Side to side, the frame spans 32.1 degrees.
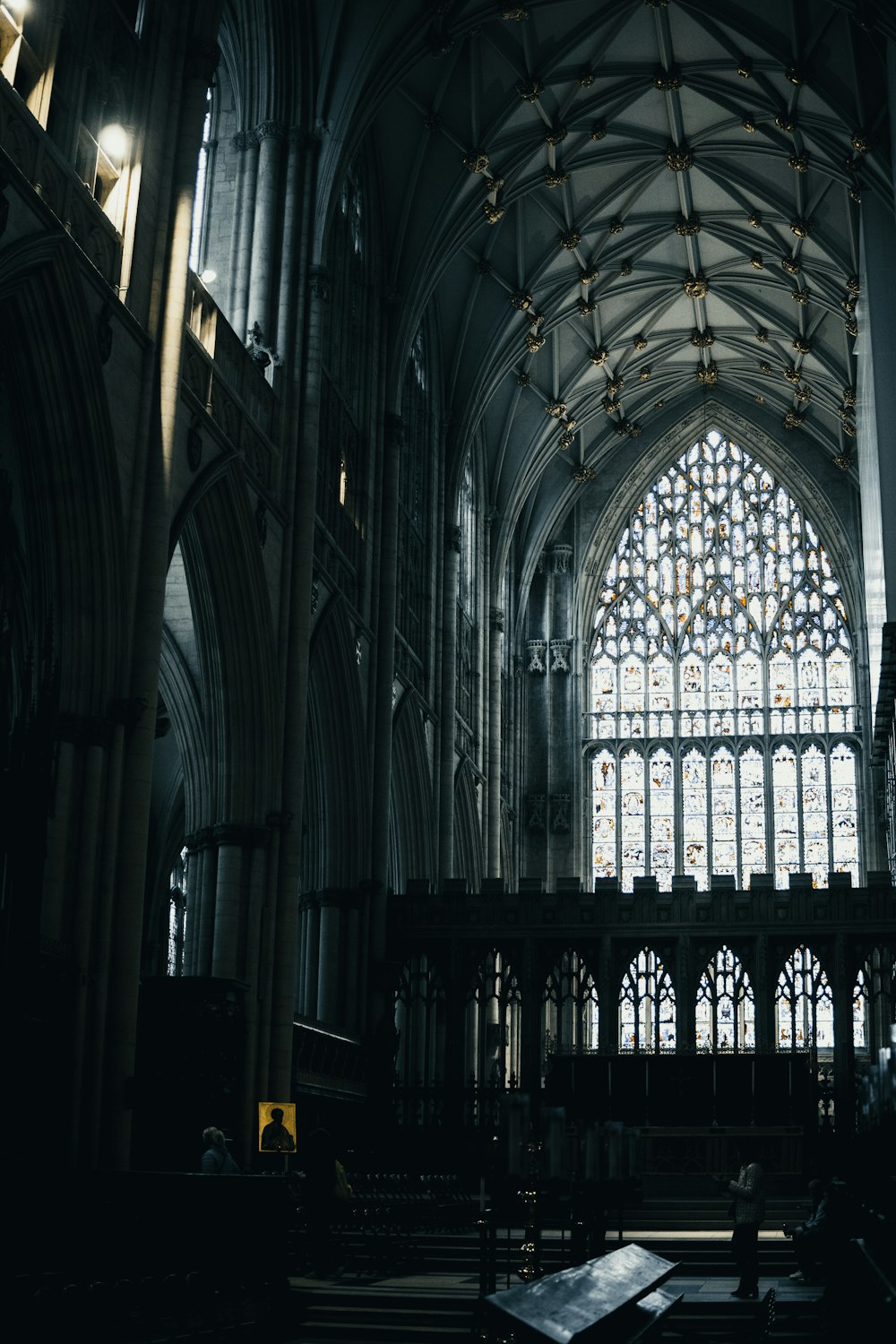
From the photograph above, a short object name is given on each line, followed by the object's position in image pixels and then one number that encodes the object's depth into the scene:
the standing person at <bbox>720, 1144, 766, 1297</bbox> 12.81
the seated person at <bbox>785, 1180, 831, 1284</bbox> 12.00
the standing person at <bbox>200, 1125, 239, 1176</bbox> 12.88
